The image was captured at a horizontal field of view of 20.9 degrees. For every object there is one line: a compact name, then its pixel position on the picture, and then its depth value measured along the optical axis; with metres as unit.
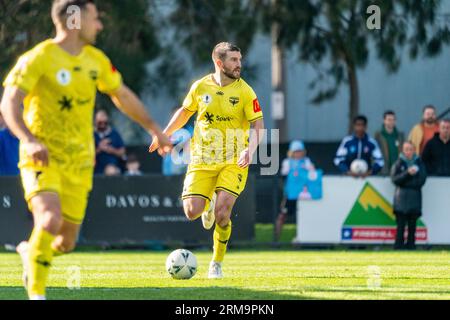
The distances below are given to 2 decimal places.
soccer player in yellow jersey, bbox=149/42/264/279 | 13.02
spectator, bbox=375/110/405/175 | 21.45
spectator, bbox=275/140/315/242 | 20.80
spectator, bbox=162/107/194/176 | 20.99
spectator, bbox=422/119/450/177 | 20.77
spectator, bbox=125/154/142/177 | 21.64
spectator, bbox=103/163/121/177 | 21.02
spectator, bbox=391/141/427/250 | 19.92
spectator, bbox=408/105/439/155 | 21.20
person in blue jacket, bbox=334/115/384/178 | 20.72
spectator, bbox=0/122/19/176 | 18.50
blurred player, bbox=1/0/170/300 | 9.08
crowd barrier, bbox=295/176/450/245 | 20.48
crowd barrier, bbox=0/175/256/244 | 20.33
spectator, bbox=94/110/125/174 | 20.89
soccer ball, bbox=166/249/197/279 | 12.66
